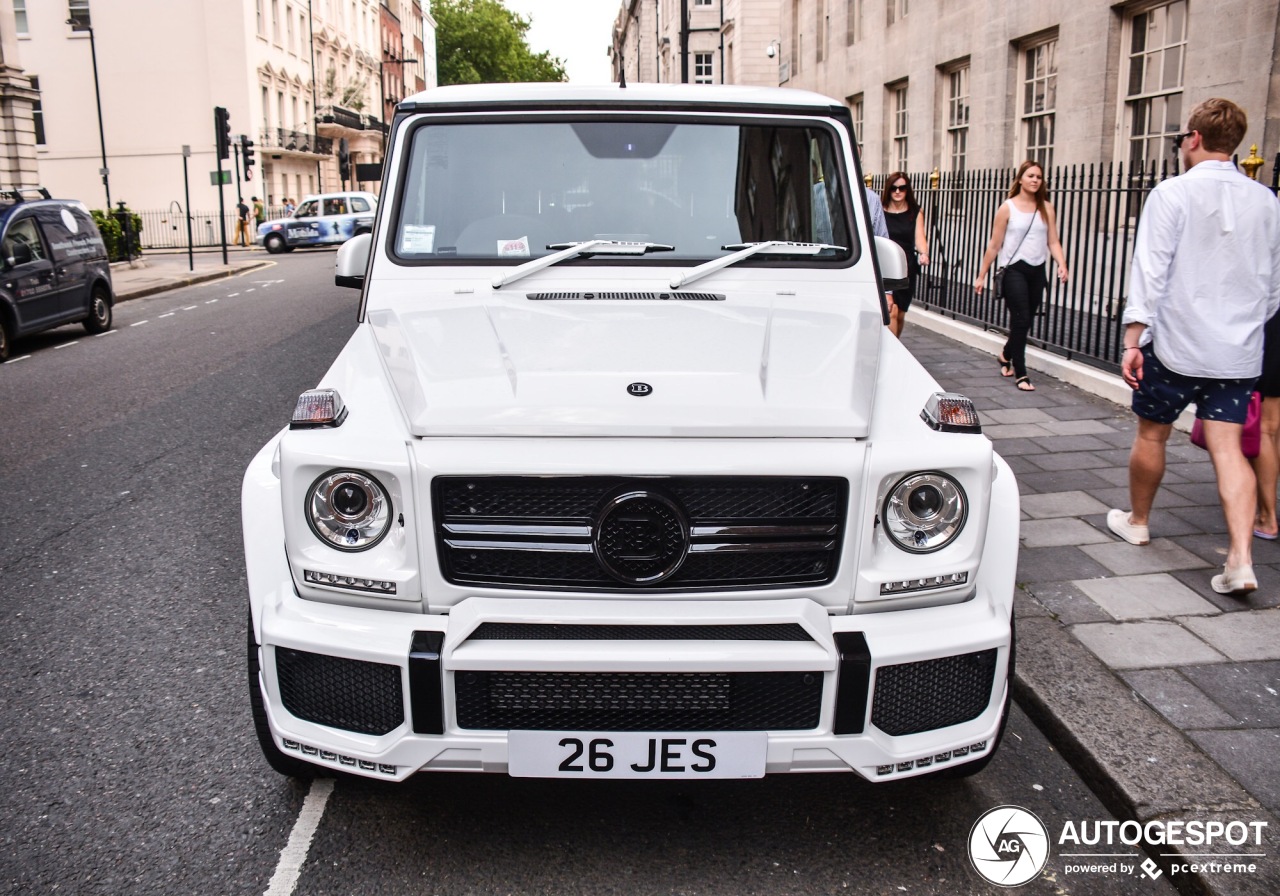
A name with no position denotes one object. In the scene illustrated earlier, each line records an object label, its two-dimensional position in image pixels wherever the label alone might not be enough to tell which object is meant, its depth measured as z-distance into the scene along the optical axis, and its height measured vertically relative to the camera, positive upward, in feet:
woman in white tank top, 29.60 -0.62
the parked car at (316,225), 120.88 +0.76
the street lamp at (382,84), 236.43 +31.72
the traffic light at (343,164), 155.12 +10.07
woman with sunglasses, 33.40 +0.35
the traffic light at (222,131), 89.86 +8.10
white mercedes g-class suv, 8.29 -2.65
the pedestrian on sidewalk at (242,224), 128.36 +0.95
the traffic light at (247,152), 107.33 +7.81
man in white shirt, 14.98 -0.90
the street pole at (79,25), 141.18 +26.25
